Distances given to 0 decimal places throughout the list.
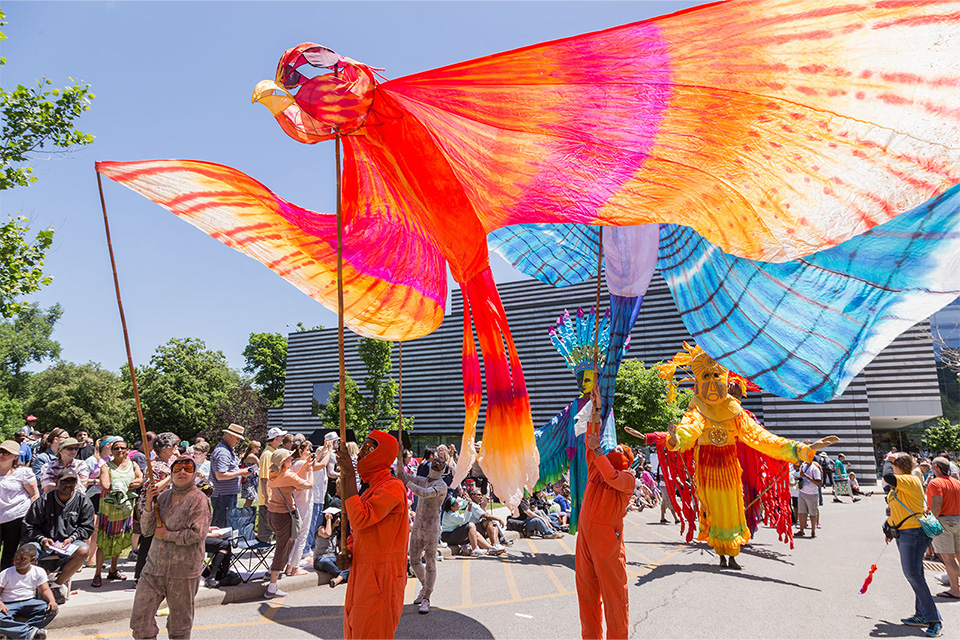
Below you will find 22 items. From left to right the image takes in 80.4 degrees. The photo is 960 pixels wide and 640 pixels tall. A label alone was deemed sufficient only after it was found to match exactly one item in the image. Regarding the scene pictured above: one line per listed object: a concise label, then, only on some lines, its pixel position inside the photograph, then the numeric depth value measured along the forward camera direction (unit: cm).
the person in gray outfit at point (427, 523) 629
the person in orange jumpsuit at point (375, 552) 358
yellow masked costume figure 814
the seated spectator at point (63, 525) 569
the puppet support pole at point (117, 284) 376
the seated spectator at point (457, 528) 973
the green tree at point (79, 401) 3644
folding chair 746
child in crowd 460
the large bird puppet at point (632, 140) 287
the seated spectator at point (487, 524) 1021
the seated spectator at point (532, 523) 1179
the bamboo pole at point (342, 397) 317
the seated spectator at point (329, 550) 730
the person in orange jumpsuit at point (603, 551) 448
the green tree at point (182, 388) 3706
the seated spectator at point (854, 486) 2295
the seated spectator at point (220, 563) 648
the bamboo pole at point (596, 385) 394
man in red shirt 661
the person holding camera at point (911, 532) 567
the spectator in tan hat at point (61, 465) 624
